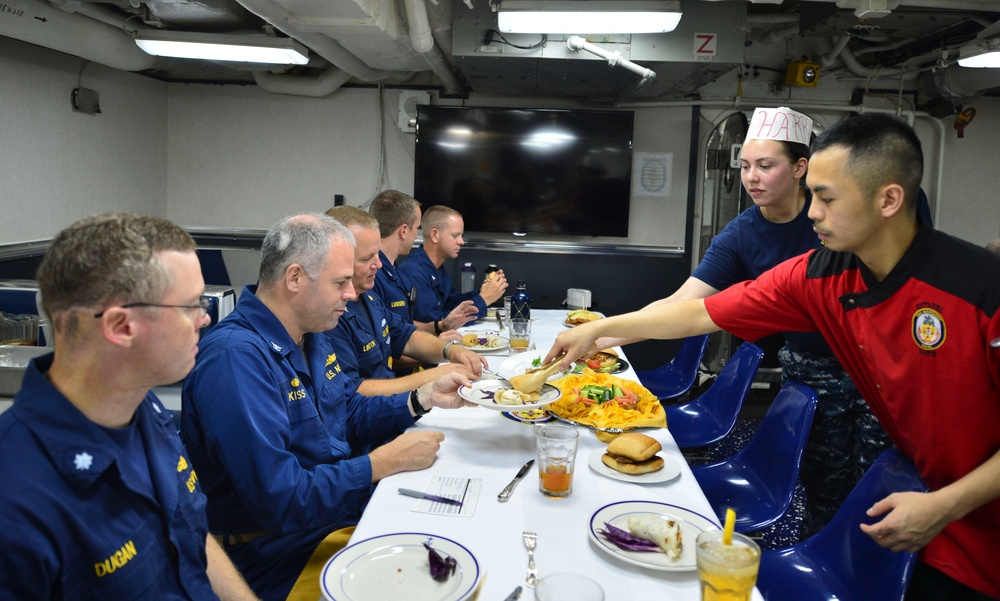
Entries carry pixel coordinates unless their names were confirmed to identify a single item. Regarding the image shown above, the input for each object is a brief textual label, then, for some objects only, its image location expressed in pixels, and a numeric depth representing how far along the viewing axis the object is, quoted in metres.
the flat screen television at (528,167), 6.06
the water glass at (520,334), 3.37
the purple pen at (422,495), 1.66
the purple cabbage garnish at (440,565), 1.31
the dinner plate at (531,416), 2.27
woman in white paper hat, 2.63
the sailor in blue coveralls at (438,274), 4.36
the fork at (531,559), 1.31
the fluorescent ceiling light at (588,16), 3.73
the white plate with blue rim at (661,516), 1.37
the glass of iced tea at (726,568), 1.13
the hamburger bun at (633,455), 1.85
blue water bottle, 3.89
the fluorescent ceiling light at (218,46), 4.57
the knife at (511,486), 1.68
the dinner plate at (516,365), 2.76
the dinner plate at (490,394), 2.07
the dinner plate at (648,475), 1.81
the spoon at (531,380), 2.20
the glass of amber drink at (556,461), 1.69
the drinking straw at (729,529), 1.10
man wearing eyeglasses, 1.09
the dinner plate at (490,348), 3.42
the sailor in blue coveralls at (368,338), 2.70
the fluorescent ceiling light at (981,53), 4.29
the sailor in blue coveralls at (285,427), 1.67
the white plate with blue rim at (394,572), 1.27
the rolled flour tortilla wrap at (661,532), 1.41
